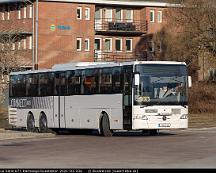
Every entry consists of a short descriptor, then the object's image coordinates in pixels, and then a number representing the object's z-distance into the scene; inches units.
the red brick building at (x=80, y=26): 3139.8
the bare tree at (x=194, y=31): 2719.0
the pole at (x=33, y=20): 2981.3
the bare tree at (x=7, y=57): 2513.5
